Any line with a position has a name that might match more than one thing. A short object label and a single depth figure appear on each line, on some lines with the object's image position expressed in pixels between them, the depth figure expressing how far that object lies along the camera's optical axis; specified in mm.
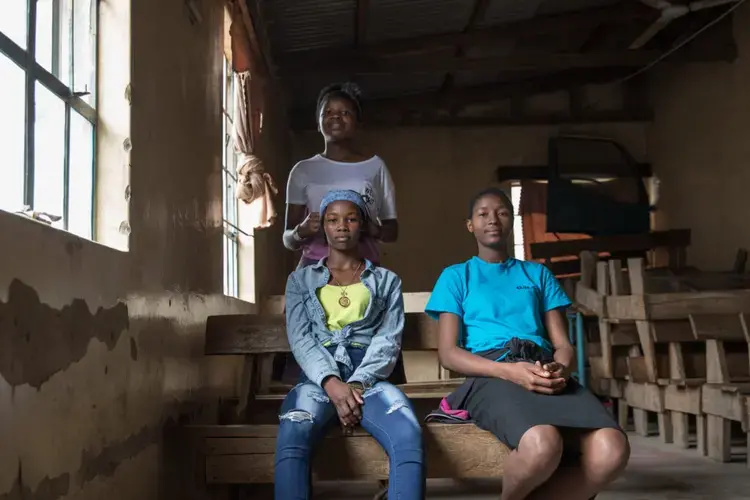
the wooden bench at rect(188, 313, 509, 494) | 2406
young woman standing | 3100
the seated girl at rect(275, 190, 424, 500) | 2240
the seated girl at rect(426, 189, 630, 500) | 2256
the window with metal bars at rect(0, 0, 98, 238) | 1889
